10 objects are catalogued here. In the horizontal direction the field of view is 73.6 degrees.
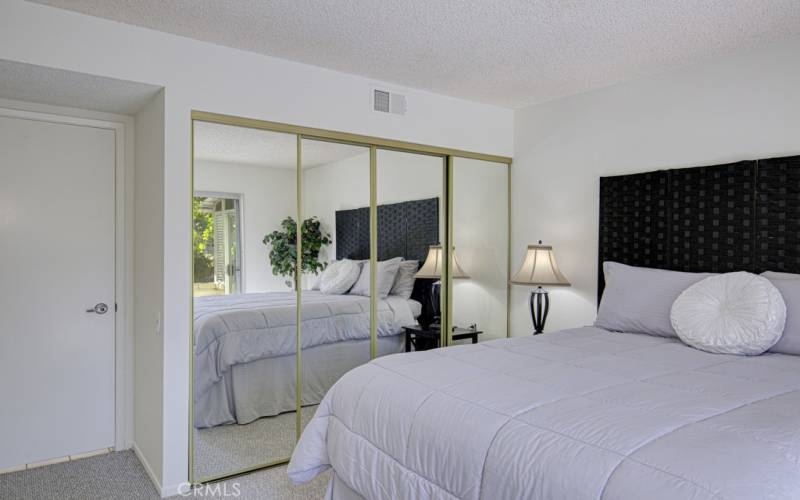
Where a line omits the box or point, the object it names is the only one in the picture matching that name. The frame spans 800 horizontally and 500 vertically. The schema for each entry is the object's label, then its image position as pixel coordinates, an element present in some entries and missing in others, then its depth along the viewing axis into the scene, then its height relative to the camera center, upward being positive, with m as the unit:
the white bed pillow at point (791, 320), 2.42 -0.34
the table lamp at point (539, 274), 3.82 -0.20
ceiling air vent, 3.58 +0.98
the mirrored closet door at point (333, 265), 3.29 -0.12
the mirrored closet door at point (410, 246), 3.67 +0.00
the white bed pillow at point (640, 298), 2.91 -0.30
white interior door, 3.12 -0.26
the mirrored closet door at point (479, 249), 4.09 -0.02
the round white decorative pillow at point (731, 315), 2.43 -0.32
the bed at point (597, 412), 1.30 -0.51
